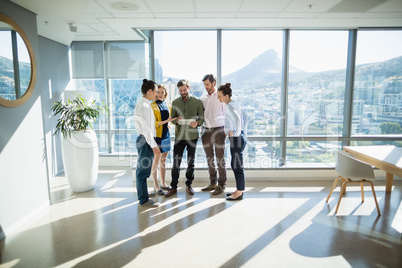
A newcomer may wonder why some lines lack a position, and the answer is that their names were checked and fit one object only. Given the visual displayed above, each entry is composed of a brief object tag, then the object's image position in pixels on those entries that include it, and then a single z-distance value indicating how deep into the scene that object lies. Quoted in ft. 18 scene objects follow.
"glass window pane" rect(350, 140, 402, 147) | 17.10
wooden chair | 11.07
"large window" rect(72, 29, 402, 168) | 16.47
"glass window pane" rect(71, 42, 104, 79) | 18.70
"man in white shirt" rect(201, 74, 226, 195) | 13.43
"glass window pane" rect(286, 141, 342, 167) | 16.92
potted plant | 13.84
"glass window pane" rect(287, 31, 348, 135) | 16.47
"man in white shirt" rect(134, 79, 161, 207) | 10.98
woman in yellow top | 12.89
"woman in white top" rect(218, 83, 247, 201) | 12.06
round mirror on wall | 9.67
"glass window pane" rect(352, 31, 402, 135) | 16.51
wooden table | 10.34
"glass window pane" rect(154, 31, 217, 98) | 16.55
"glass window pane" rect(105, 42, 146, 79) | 18.24
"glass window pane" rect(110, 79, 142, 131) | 19.06
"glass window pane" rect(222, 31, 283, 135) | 16.44
